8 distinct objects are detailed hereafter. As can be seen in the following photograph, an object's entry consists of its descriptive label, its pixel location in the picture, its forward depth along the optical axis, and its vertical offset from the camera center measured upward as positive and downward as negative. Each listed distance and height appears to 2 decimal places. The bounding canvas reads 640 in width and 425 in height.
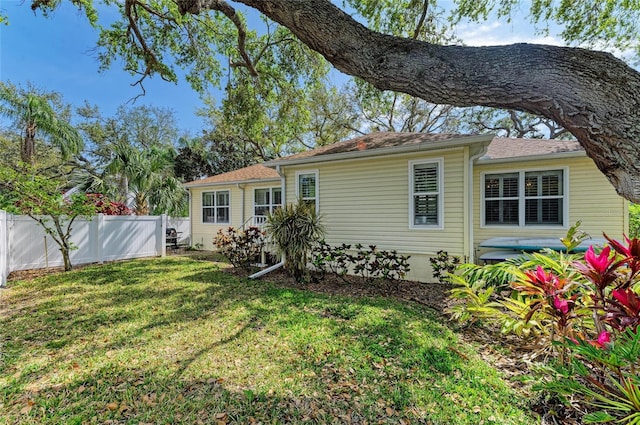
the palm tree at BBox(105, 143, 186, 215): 11.42 +1.53
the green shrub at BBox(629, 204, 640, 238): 8.21 -0.07
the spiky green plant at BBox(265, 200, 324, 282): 6.85 -0.50
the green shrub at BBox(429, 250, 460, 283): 6.07 -1.12
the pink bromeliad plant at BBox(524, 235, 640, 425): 1.94 -0.99
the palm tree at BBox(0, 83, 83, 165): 10.53 +3.50
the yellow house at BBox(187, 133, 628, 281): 6.54 +0.54
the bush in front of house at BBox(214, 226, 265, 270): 8.18 -1.00
